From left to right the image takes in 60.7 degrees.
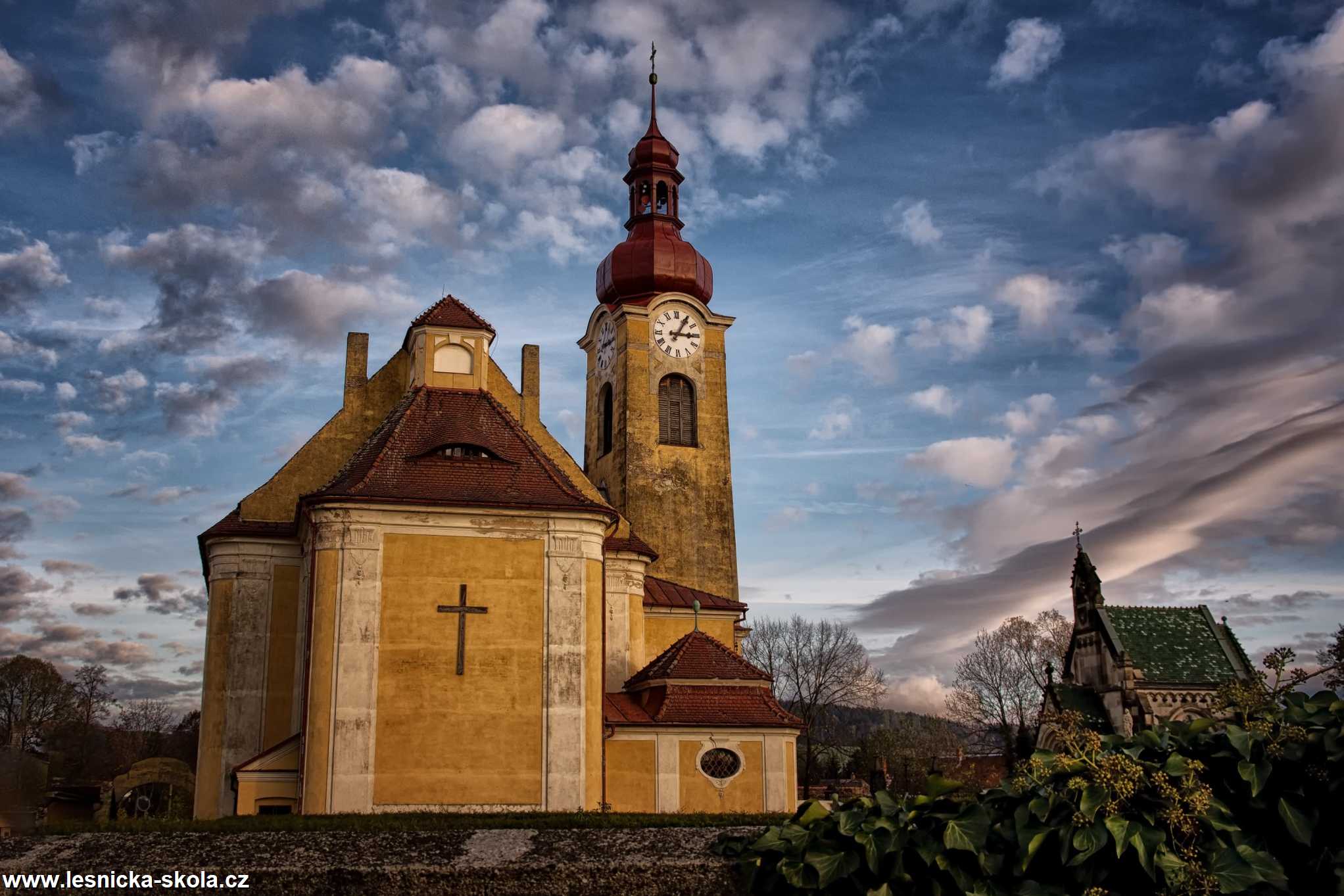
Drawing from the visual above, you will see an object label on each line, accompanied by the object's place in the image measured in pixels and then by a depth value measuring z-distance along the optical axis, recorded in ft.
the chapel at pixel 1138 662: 146.00
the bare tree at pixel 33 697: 233.96
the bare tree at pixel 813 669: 219.00
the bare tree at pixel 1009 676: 212.02
